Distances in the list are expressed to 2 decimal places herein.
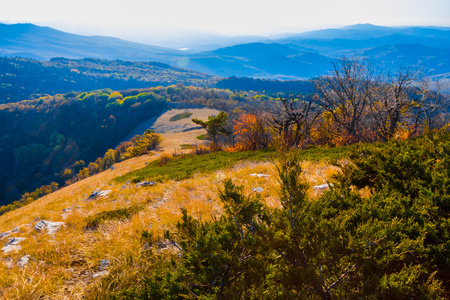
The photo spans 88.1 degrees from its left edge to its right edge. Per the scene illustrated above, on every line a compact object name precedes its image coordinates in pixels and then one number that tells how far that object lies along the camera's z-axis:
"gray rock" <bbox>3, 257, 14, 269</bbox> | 4.91
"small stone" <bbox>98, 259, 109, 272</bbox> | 4.41
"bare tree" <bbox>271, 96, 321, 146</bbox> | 17.53
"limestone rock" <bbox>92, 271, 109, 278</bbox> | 4.16
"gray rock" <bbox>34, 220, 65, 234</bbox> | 7.05
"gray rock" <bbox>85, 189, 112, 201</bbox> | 11.37
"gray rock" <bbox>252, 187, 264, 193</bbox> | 7.70
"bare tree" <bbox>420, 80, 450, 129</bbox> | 17.95
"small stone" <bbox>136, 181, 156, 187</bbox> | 11.88
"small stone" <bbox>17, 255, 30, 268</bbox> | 4.79
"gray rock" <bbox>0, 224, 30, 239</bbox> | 7.90
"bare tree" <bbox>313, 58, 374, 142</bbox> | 16.62
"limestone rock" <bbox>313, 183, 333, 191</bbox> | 6.86
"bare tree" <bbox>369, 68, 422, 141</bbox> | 15.70
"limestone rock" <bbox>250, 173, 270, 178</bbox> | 9.54
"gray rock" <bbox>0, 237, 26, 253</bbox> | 5.88
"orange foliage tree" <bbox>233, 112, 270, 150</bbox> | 23.78
